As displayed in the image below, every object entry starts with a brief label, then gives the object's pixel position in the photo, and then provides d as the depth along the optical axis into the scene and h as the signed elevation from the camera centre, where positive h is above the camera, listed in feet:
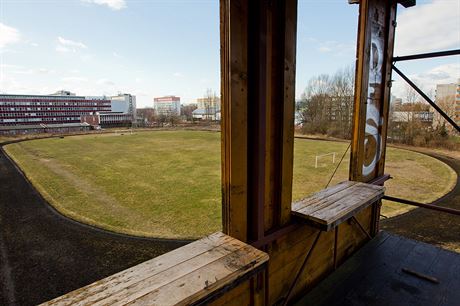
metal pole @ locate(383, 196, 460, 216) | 9.23 -3.36
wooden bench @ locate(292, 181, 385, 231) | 6.64 -2.46
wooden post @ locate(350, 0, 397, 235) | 9.84 +1.33
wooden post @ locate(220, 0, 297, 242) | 5.24 +0.22
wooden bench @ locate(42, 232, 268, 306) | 3.60 -2.48
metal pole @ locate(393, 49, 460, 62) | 9.20 +2.63
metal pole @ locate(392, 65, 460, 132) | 10.03 +1.23
